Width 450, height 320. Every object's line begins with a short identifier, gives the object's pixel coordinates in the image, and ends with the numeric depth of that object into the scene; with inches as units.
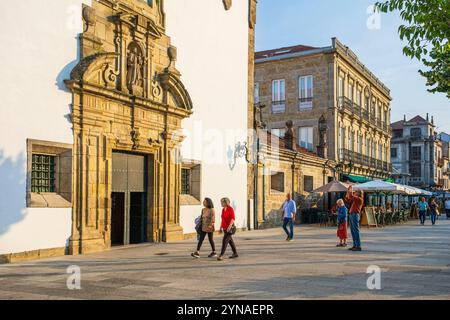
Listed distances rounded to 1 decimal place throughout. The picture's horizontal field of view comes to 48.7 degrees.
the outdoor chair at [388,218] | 1050.3
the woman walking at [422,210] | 1099.9
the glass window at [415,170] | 2876.5
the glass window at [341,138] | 1391.5
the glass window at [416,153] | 2871.6
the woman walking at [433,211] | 1092.6
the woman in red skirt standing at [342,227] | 577.7
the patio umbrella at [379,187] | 978.3
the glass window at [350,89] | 1475.1
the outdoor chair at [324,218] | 990.4
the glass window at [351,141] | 1488.7
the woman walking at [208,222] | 463.8
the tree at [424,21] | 357.7
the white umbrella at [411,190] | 1055.9
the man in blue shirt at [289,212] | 636.0
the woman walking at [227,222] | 451.2
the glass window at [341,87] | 1386.2
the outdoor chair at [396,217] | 1093.5
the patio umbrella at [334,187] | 970.1
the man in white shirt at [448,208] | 1442.8
